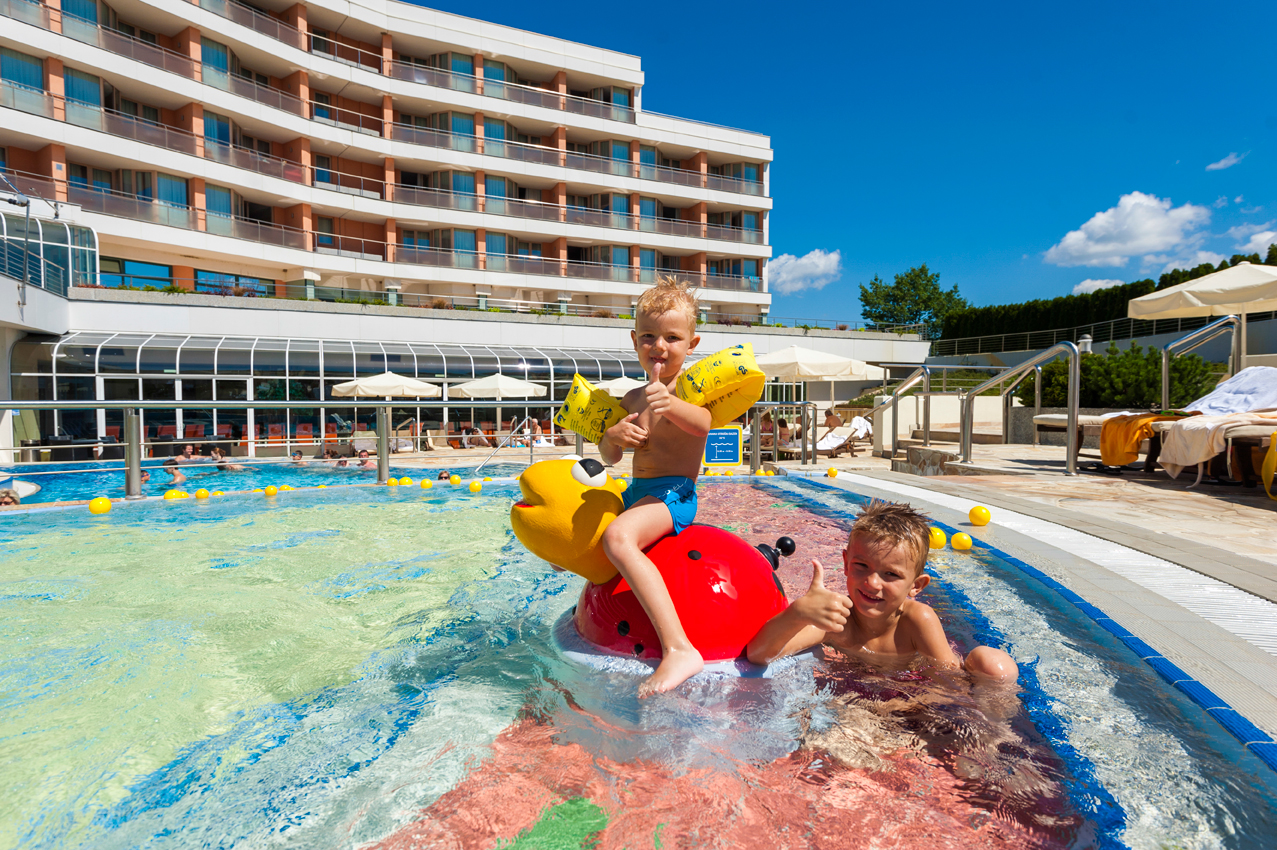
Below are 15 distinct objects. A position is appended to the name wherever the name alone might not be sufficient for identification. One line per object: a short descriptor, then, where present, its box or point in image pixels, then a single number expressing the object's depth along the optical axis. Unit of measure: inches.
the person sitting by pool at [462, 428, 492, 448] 724.7
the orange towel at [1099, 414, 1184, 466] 310.0
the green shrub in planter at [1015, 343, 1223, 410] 472.7
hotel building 770.8
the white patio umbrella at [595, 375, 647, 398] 725.6
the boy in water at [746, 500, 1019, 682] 99.6
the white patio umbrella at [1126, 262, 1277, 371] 328.5
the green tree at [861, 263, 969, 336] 2642.7
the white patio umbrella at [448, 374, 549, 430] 740.6
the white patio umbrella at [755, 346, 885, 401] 633.6
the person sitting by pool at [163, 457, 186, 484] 435.6
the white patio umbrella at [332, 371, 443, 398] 692.1
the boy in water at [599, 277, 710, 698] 100.6
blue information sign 379.2
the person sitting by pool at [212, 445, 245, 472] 514.9
